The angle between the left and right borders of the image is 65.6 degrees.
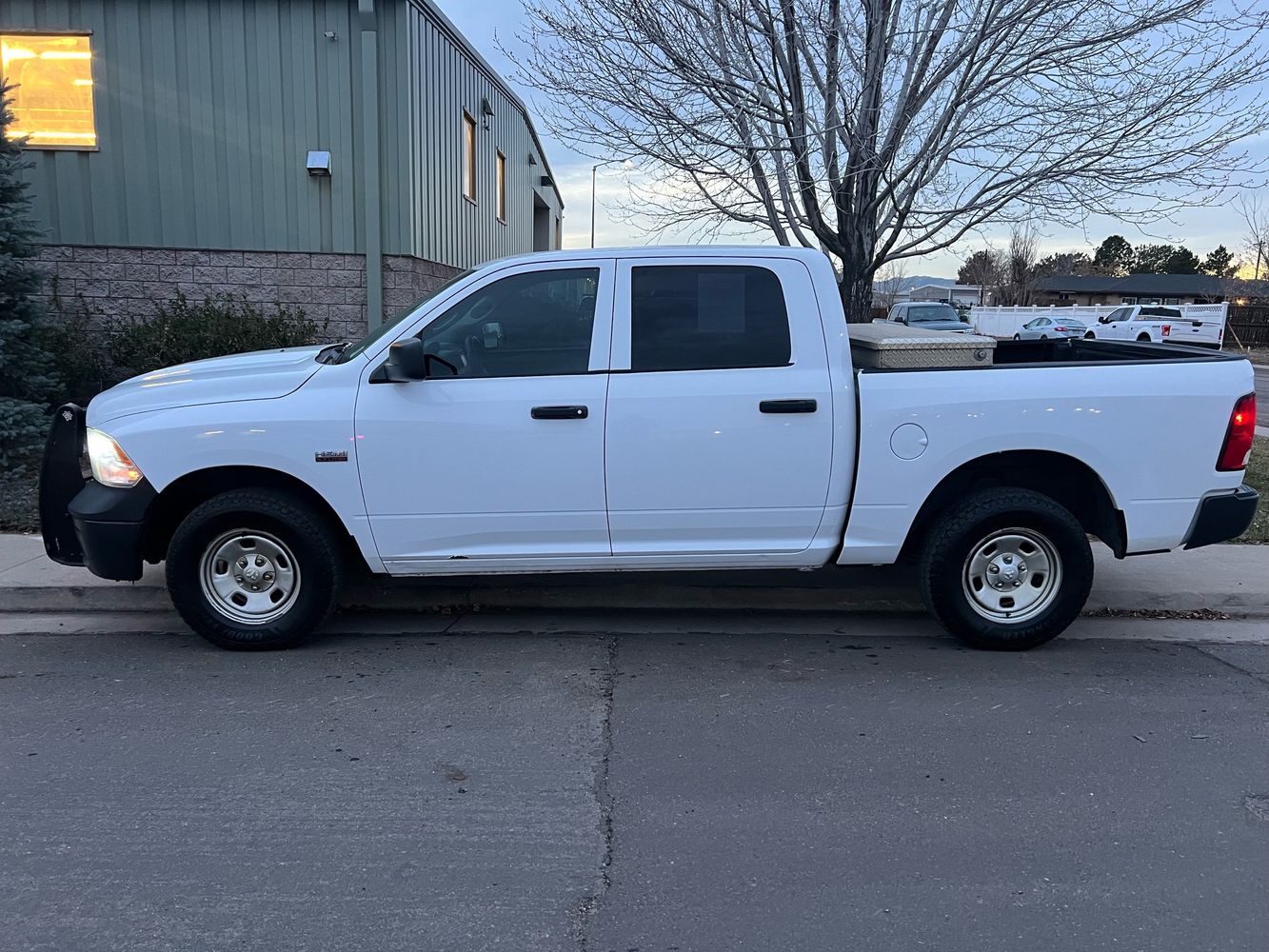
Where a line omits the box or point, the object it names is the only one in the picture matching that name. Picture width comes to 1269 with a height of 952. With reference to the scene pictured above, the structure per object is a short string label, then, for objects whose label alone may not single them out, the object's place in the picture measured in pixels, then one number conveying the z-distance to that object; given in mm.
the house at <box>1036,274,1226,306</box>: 60156
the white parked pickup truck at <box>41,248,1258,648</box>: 4930
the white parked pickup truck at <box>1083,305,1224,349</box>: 34438
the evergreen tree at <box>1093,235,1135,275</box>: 76250
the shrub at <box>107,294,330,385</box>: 10688
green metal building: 11016
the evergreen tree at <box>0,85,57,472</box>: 8805
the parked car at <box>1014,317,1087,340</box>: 34150
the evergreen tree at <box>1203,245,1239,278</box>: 70562
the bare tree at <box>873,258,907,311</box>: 37725
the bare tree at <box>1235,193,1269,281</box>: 45531
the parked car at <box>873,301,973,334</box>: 27656
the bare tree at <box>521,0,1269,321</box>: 8031
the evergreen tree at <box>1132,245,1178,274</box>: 73375
